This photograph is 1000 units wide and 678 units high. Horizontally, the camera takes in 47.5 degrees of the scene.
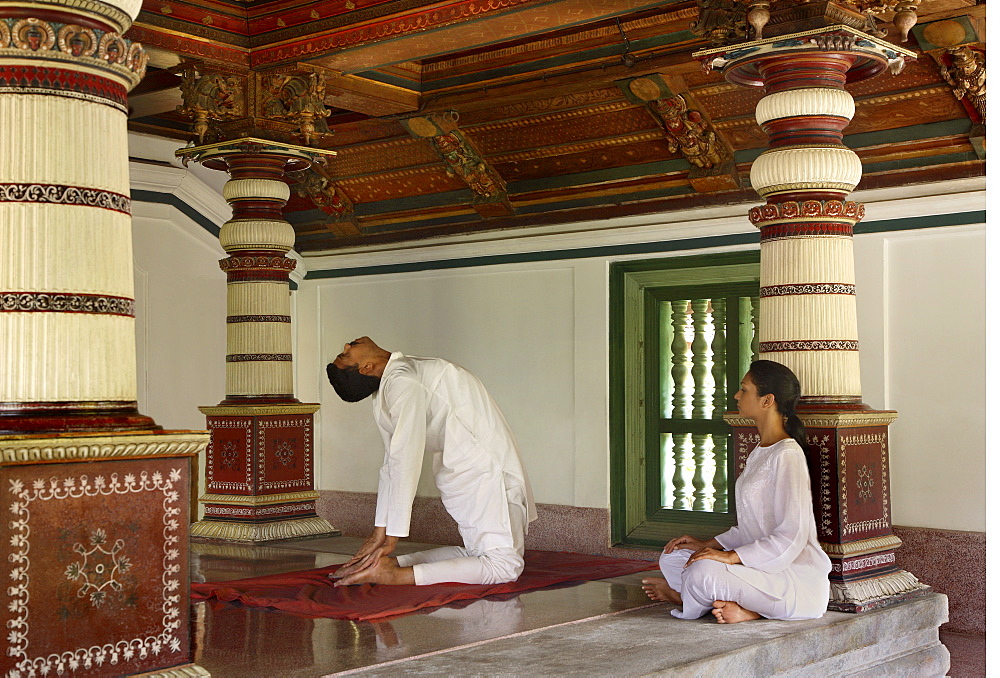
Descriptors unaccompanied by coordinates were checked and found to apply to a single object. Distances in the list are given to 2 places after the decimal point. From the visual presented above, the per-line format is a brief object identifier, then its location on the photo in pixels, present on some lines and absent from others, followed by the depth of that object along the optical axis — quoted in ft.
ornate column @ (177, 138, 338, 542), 25.09
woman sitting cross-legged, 15.94
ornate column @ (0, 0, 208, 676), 10.22
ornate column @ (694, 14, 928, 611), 17.37
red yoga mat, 16.88
